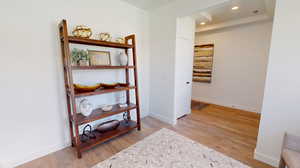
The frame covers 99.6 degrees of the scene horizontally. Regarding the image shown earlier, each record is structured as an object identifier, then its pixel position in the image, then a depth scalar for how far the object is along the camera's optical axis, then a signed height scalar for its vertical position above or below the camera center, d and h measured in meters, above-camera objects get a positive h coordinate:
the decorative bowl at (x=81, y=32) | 1.74 +0.50
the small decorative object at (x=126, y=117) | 2.65 -1.07
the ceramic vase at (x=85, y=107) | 1.88 -0.58
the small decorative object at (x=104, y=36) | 2.06 +0.52
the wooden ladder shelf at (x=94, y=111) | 1.62 -0.69
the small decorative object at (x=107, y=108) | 2.12 -0.67
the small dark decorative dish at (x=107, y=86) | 2.11 -0.30
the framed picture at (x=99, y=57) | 2.04 +0.18
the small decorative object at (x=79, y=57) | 1.78 +0.15
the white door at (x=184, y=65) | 2.73 +0.06
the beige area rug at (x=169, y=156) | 1.68 -1.27
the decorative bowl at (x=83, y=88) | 1.80 -0.29
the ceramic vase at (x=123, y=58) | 2.29 +0.17
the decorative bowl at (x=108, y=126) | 2.15 -1.00
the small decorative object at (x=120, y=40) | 2.38 +0.53
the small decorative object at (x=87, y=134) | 2.02 -1.10
